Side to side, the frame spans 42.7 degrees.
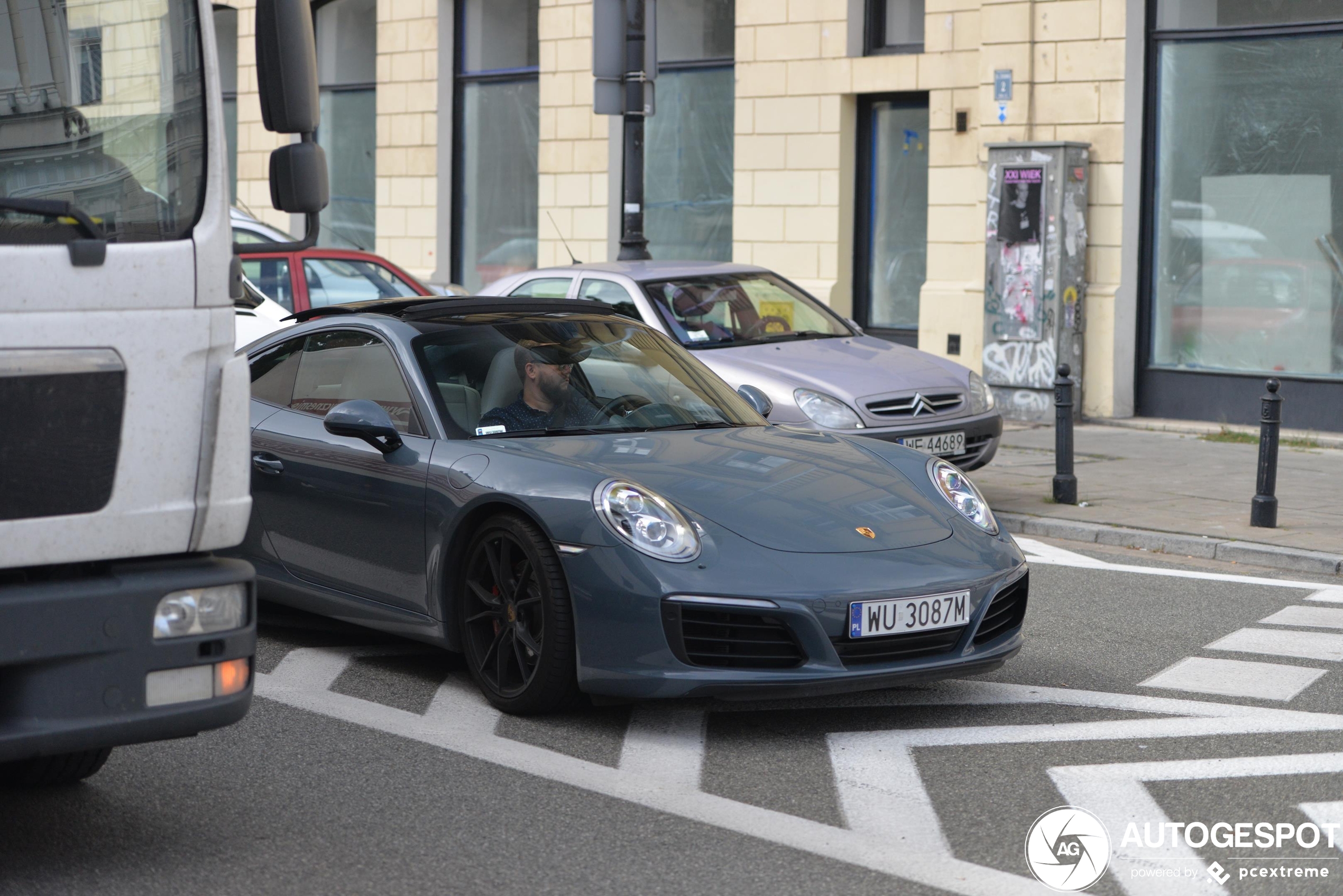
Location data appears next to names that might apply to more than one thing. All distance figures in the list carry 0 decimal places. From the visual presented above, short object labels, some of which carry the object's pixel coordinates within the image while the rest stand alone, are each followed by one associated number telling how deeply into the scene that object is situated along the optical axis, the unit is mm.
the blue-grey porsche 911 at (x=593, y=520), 5258
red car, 13727
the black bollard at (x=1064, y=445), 10211
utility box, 14367
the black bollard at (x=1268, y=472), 9336
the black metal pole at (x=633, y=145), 13008
